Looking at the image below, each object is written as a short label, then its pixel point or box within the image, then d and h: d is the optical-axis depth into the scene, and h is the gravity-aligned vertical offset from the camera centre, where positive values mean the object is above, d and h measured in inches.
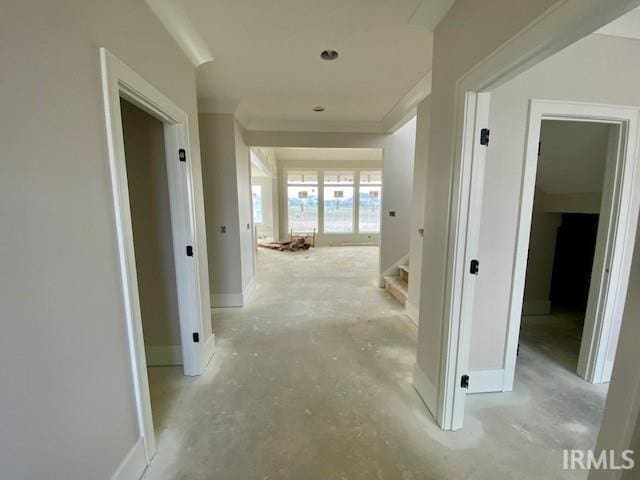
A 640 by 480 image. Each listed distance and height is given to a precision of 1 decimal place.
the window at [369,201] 346.9 +4.2
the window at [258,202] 366.3 +3.5
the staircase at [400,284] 145.6 -45.4
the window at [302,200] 346.0 +5.7
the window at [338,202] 345.4 +3.0
